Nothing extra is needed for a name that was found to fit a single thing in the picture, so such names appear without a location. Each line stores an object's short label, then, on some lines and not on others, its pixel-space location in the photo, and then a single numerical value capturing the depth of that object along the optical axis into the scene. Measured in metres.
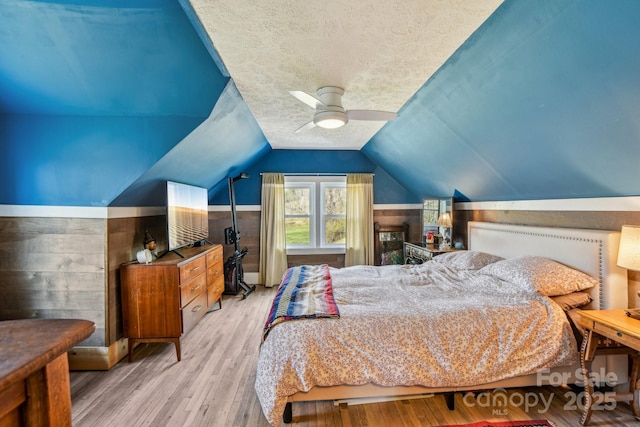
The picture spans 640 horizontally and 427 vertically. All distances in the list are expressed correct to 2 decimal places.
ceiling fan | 2.24
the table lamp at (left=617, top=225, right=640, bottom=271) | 1.78
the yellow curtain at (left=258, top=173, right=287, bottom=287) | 5.02
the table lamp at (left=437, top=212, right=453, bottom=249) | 4.21
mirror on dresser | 4.26
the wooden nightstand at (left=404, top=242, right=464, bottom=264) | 4.06
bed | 1.85
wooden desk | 0.76
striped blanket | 2.00
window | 5.35
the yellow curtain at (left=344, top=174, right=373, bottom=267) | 5.18
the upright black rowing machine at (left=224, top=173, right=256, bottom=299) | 4.52
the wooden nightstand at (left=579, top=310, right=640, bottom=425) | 1.80
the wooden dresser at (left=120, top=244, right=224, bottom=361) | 2.68
